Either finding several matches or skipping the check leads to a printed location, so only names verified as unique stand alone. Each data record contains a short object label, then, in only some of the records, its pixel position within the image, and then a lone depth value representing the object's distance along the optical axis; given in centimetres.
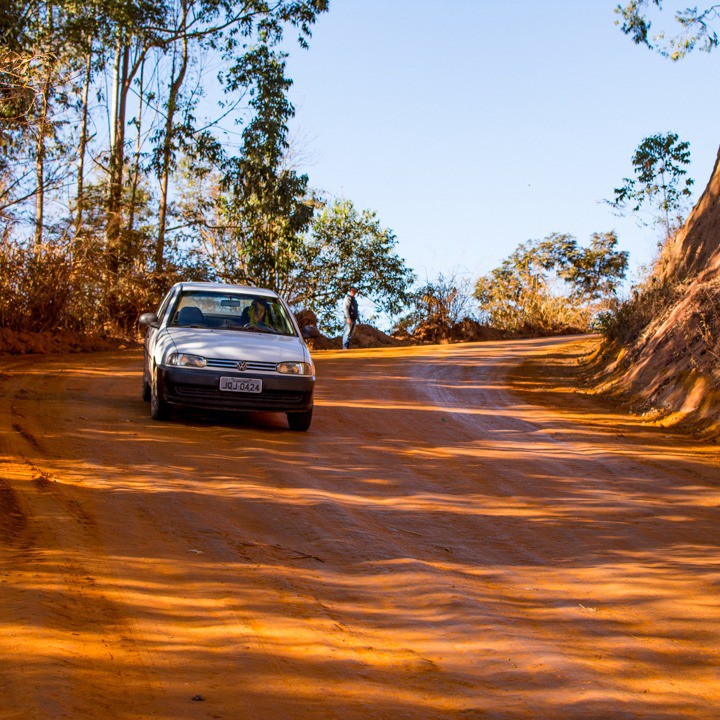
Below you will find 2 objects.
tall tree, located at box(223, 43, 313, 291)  3127
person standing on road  2912
